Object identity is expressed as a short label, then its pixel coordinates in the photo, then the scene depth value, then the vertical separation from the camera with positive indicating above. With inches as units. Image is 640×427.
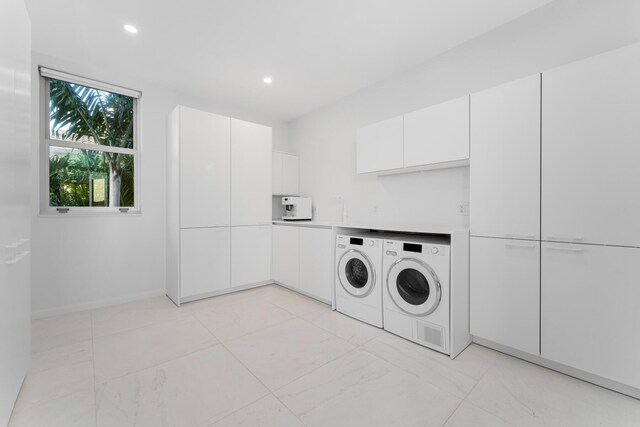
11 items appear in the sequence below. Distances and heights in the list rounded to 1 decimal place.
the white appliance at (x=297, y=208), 150.8 +2.2
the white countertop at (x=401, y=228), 79.7 -5.9
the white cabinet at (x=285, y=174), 161.5 +24.2
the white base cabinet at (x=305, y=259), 115.8 -23.3
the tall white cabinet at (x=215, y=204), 117.6 +3.9
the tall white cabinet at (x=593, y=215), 58.2 -0.7
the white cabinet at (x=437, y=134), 84.7 +27.3
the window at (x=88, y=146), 107.7 +29.0
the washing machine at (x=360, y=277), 95.3 -25.8
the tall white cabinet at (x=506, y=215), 70.7 -0.9
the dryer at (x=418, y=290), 77.7 -25.6
